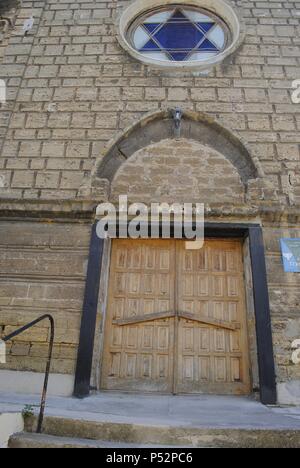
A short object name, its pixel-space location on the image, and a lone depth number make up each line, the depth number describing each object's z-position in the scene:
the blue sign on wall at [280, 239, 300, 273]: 4.36
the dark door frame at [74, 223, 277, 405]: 3.85
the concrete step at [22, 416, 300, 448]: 2.45
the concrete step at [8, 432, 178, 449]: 2.24
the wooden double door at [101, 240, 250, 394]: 4.19
